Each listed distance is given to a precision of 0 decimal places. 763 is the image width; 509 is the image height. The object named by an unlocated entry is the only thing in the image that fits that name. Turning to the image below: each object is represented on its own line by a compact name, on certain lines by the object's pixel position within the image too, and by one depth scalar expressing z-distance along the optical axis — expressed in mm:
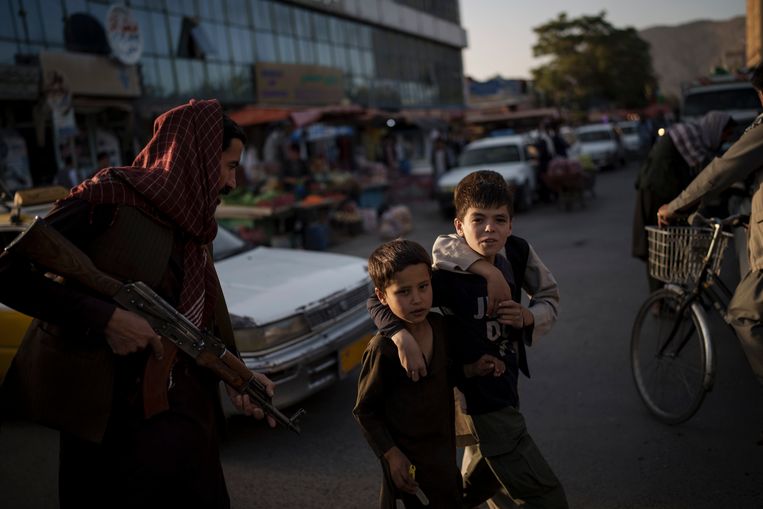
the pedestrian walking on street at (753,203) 2604
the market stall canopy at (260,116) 15445
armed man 1879
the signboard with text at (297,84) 23469
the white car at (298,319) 4098
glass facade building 15914
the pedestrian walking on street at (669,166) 4852
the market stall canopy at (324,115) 14820
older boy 2275
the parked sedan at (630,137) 28297
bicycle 3320
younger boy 2186
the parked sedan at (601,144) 24406
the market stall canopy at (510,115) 26561
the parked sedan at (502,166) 14703
